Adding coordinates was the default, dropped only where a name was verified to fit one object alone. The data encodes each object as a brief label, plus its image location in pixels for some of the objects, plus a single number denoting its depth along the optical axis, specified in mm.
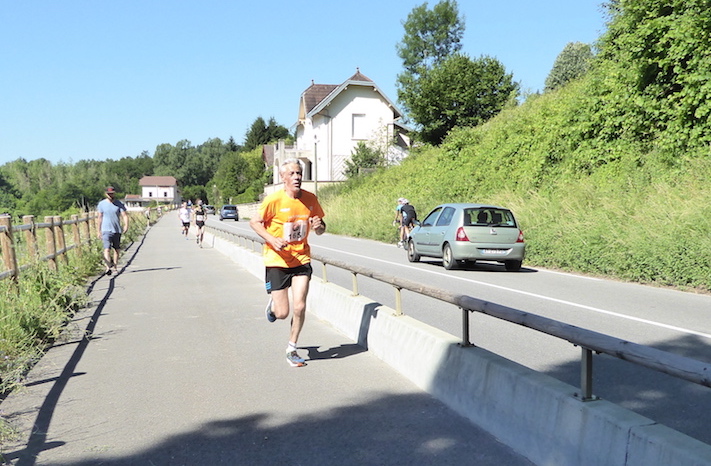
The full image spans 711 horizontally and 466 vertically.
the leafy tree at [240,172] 113312
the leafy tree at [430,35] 65688
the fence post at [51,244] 12586
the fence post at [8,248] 9141
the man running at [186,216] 33406
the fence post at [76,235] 15828
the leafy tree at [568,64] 48562
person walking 14844
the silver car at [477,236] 15227
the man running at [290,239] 6160
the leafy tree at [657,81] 16750
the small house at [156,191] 178750
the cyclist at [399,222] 22531
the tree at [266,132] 130125
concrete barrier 3100
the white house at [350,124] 55562
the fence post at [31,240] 10852
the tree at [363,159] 53000
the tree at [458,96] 42000
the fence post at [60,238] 13605
